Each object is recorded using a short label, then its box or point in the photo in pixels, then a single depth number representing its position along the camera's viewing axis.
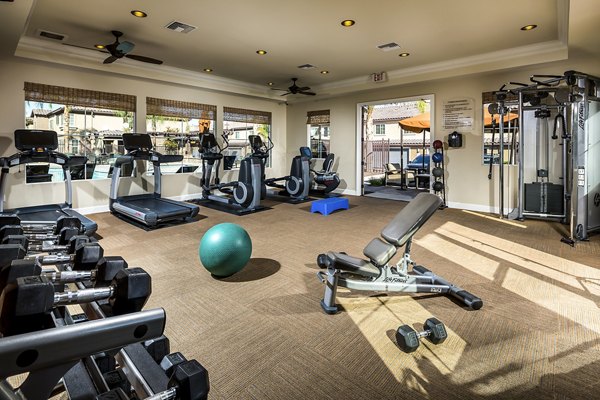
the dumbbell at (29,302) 0.69
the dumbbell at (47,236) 1.34
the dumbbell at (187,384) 0.74
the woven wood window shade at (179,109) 6.81
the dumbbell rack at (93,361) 0.67
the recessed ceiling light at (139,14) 4.10
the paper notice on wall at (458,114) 6.44
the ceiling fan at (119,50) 4.58
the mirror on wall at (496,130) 5.84
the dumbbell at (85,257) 1.11
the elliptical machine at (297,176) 7.38
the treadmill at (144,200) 5.07
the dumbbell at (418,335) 1.90
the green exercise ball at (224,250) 2.90
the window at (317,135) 9.10
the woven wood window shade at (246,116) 8.26
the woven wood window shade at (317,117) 8.88
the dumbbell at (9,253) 0.99
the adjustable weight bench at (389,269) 2.41
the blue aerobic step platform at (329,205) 5.93
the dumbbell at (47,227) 1.50
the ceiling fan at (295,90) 7.53
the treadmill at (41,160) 4.51
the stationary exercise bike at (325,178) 8.14
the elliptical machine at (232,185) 6.02
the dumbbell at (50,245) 1.22
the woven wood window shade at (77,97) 5.34
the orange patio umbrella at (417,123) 9.01
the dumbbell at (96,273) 0.96
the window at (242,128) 8.33
